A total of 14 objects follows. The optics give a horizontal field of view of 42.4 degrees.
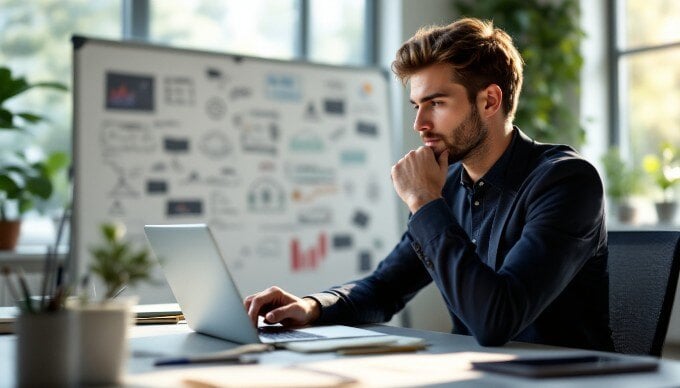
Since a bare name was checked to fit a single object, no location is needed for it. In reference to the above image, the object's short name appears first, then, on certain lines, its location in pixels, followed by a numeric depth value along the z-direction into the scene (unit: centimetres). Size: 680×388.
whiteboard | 382
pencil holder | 104
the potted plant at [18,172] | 357
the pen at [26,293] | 107
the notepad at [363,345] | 139
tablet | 114
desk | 112
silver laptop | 142
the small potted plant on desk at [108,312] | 108
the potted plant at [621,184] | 462
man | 158
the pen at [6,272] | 109
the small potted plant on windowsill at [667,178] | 443
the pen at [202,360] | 126
